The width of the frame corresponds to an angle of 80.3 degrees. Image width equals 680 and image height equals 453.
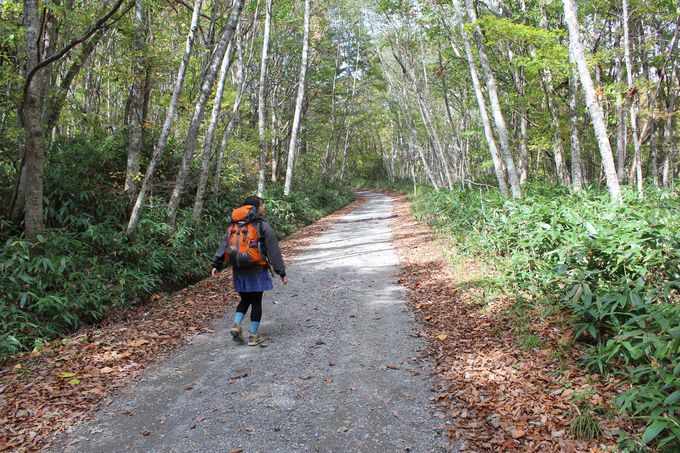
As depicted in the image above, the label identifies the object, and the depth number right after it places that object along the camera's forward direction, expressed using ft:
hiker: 16.48
